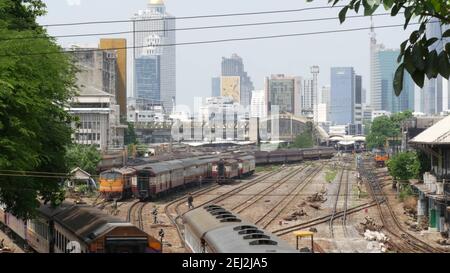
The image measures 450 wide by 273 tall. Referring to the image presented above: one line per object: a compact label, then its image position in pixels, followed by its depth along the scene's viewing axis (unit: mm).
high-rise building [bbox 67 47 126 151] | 96312
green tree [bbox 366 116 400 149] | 111425
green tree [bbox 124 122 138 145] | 119925
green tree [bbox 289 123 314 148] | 136750
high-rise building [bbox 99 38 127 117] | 131875
